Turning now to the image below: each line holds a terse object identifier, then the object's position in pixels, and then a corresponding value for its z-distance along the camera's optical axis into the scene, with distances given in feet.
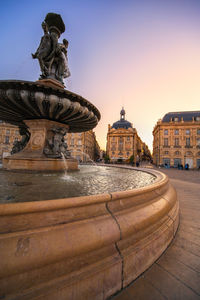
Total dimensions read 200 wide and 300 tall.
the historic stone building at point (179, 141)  112.68
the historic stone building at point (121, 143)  170.22
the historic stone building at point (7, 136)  113.19
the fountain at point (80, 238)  2.45
